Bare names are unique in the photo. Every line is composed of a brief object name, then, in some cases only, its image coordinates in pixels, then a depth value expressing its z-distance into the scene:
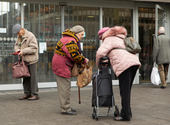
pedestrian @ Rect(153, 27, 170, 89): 9.52
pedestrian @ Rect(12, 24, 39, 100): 7.19
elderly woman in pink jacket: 4.78
